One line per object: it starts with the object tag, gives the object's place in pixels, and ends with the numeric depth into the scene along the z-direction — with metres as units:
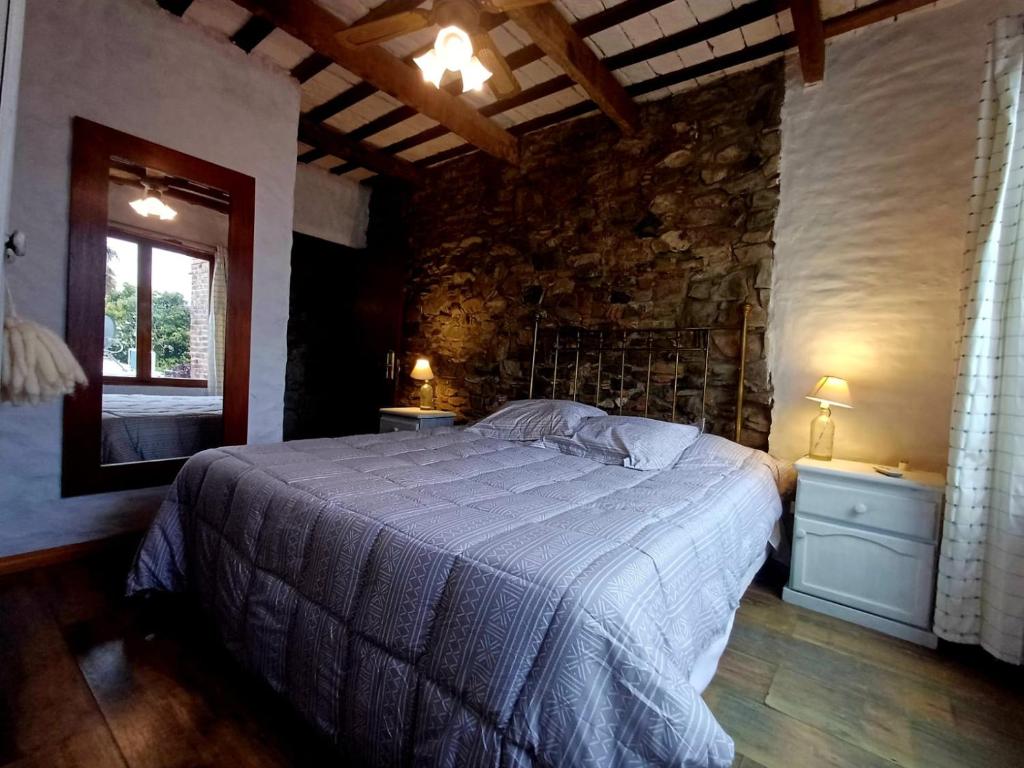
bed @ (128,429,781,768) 0.83
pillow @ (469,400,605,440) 2.54
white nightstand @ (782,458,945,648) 1.87
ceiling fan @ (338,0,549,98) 1.70
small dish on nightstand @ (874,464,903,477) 1.97
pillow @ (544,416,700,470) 2.08
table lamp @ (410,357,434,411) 3.93
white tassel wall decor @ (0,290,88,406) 1.06
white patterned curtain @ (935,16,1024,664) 1.64
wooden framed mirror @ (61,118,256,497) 2.32
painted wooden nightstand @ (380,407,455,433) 3.57
